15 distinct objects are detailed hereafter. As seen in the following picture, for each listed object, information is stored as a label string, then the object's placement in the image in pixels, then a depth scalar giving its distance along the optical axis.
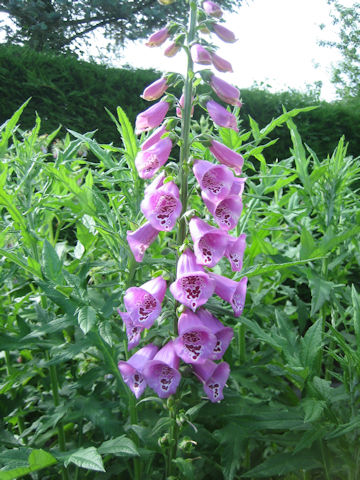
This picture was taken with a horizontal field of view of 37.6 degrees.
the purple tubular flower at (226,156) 0.57
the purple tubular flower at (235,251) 0.55
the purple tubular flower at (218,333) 0.54
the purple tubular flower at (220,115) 0.57
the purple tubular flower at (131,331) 0.54
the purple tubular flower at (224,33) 0.59
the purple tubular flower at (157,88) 0.58
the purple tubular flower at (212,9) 0.59
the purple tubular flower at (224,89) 0.58
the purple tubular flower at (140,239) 0.55
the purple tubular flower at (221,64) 0.59
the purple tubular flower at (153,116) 0.58
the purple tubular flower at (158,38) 0.61
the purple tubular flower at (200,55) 0.55
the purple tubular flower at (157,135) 0.57
